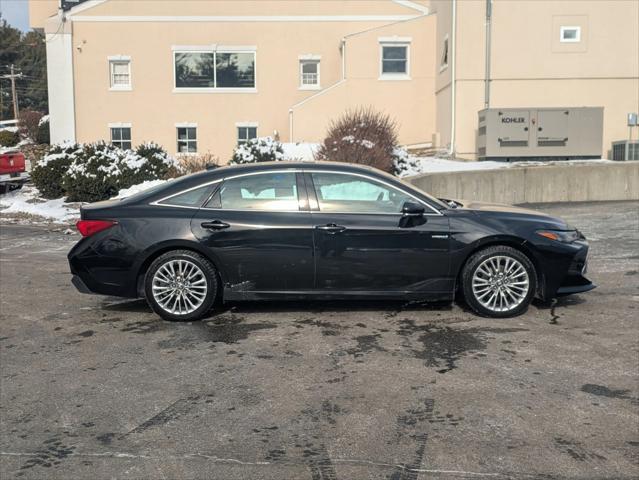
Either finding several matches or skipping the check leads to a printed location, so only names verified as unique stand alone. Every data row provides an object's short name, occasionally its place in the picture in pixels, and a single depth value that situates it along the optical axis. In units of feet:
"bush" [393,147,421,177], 61.87
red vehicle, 62.49
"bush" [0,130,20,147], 136.46
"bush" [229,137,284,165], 58.90
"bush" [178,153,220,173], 63.41
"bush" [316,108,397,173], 57.31
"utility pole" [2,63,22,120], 210.79
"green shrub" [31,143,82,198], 60.08
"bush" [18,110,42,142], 143.54
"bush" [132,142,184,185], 57.72
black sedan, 22.86
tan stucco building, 100.22
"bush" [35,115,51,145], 135.89
